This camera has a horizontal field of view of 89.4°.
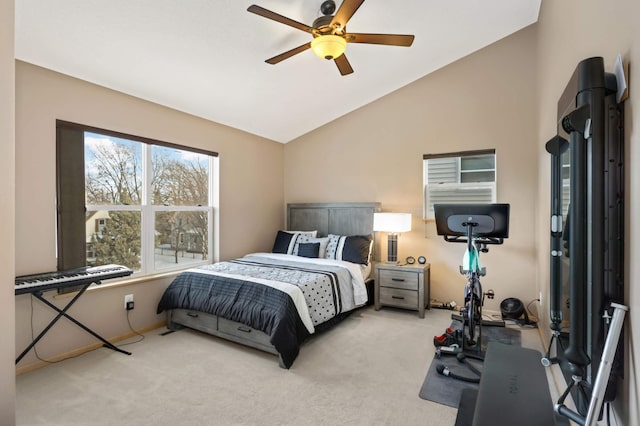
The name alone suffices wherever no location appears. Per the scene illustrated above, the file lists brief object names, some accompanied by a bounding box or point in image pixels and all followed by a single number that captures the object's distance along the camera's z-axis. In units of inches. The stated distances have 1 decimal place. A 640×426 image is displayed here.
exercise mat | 87.4
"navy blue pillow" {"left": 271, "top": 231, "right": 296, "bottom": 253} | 184.5
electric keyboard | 91.6
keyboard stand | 100.7
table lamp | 157.9
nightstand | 152.3
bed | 109.3
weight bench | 49.5
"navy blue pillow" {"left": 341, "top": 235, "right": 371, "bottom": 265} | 164.1
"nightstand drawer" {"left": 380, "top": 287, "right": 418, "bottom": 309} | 153.9
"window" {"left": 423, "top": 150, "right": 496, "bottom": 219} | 157.0
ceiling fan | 85.1
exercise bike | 101.7
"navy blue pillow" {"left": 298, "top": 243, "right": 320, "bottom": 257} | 171.9
